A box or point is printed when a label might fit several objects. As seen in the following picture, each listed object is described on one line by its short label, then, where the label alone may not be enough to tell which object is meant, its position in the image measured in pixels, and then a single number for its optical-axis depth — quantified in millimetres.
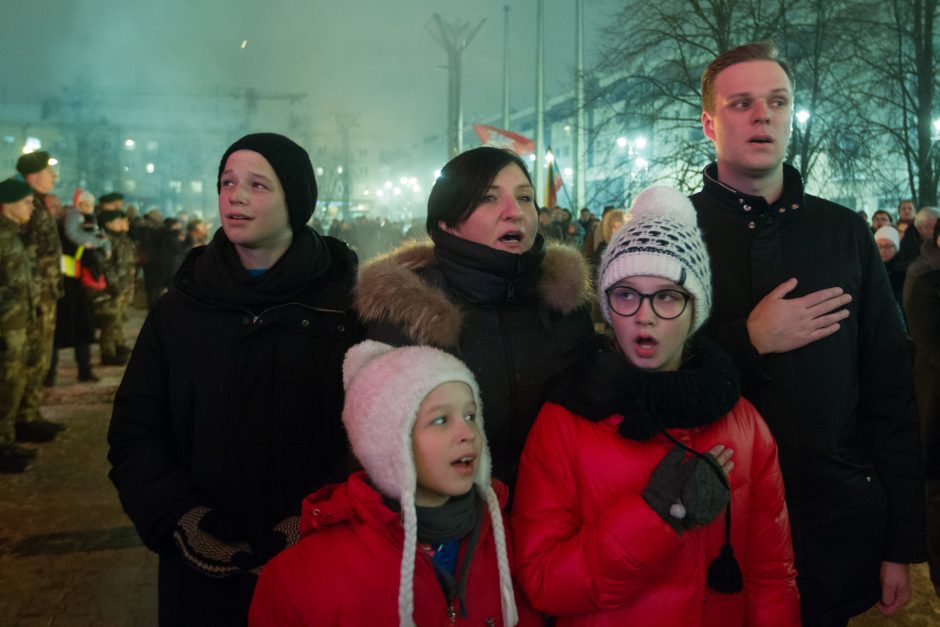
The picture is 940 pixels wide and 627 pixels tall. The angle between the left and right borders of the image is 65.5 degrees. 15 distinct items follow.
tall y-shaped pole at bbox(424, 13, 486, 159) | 23672
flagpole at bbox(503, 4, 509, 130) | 29150
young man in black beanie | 2490
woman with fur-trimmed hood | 2420
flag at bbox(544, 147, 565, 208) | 16136
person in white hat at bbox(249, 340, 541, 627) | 1938
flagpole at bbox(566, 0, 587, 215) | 15789
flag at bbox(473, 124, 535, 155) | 21953
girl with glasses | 1915
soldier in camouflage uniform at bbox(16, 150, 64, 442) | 7027
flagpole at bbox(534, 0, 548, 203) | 23830
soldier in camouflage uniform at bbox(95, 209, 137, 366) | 10875
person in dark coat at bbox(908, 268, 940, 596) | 4137
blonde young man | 2412
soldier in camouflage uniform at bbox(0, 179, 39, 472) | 6195
